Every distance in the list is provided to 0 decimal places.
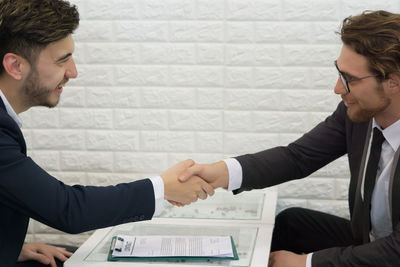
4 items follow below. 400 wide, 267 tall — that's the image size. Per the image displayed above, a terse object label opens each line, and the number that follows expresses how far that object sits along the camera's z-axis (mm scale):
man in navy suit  1709
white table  1779
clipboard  1775
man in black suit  1886
